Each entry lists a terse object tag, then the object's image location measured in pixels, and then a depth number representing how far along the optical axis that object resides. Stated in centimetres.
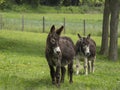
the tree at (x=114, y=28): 2686
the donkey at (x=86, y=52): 1766
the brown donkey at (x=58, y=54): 1292
